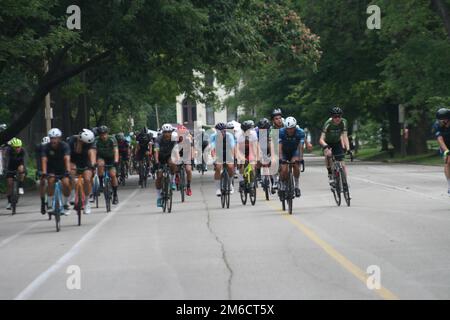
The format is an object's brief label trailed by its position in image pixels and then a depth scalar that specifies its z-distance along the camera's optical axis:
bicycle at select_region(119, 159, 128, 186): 35.03
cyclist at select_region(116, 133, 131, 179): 32.38
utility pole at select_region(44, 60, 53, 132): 38.92
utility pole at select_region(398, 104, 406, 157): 55.03
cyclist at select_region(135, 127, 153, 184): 32.88
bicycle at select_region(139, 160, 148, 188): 34.09
